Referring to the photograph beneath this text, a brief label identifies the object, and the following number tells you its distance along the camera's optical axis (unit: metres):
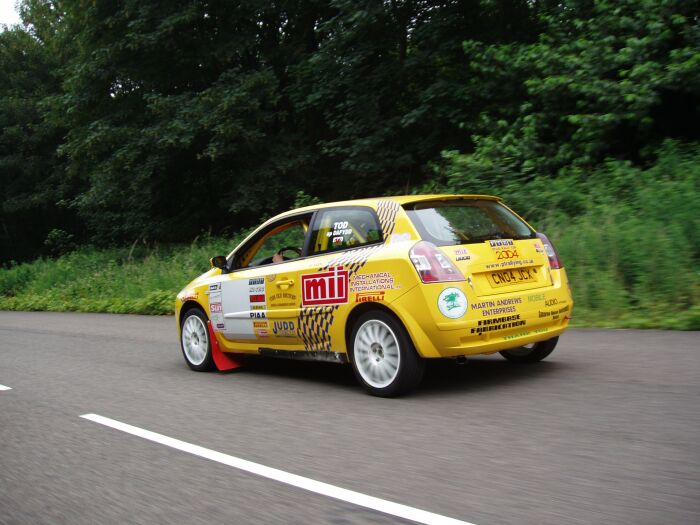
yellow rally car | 5.45
